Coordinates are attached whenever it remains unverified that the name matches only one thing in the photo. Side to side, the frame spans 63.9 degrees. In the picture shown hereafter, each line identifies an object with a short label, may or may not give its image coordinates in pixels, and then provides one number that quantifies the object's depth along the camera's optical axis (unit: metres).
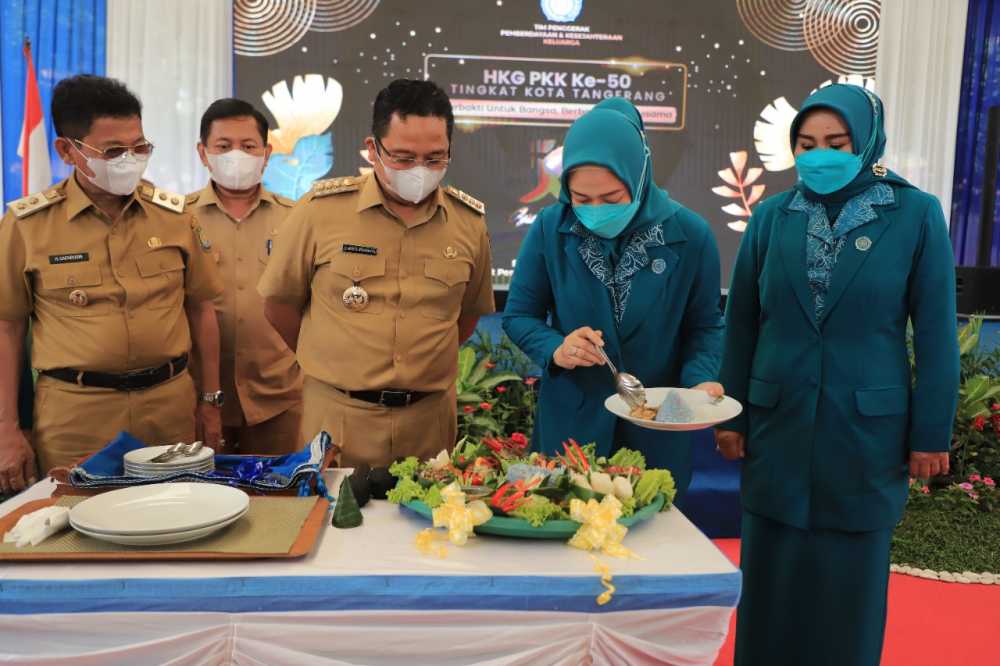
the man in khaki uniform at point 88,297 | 1.94
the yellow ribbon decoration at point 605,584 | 1.16
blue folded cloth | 1.47
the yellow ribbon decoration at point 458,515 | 1.26
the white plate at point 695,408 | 1.45
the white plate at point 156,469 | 1.49
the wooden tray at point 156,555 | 1.18
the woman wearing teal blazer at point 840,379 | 1.81
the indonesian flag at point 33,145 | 4.60
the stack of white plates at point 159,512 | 1.20
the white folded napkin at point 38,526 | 1.21
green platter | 1.28
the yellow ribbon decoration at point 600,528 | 1.25
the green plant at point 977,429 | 3.97
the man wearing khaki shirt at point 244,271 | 2.77
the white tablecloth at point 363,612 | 1.14
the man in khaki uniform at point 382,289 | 2.00
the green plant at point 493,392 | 3.95
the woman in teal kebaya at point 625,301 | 1.84
